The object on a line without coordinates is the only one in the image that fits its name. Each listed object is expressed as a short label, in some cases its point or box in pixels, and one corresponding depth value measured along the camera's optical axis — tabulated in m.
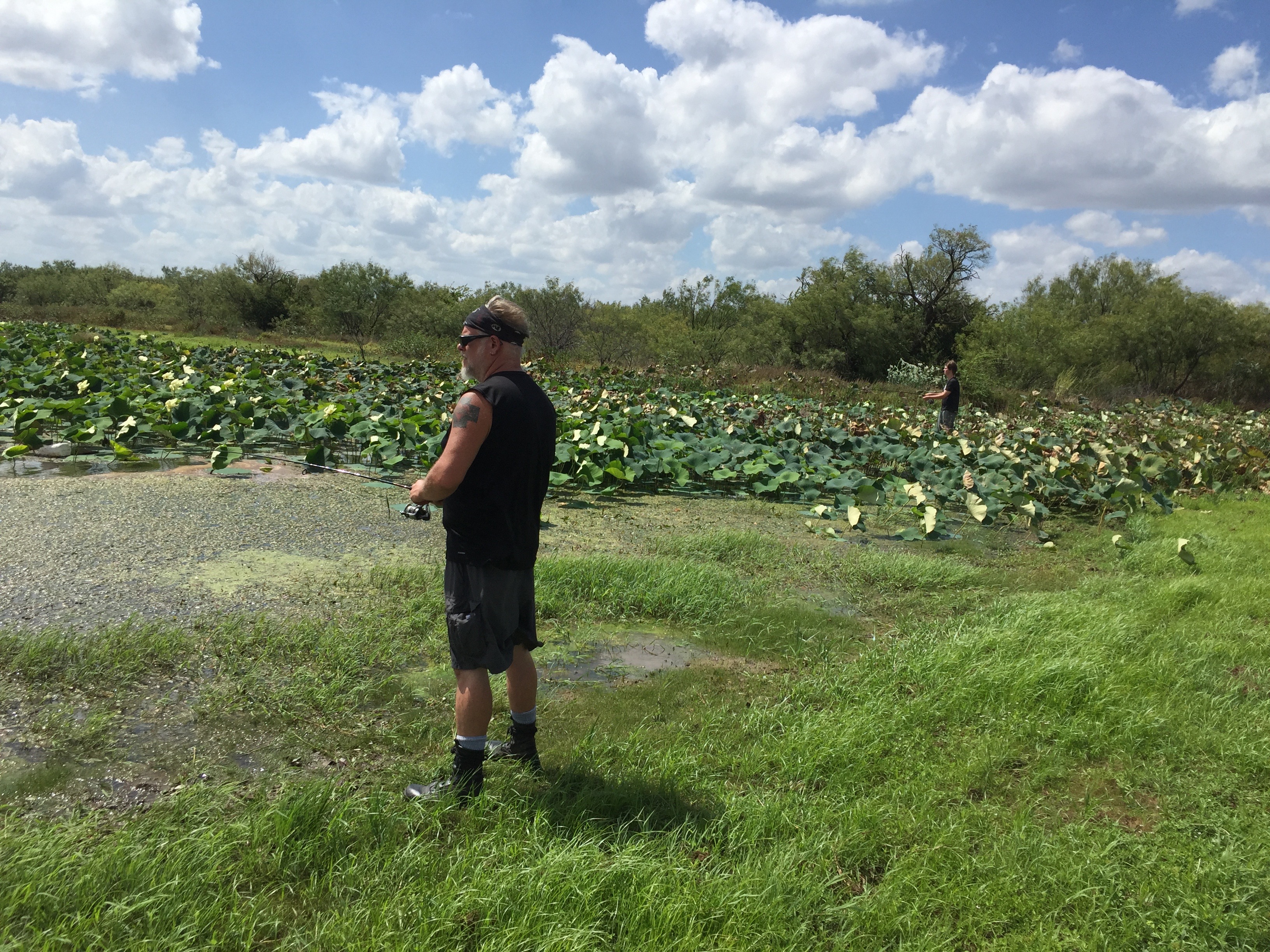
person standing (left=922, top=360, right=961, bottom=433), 12.73
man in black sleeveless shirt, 2.51
